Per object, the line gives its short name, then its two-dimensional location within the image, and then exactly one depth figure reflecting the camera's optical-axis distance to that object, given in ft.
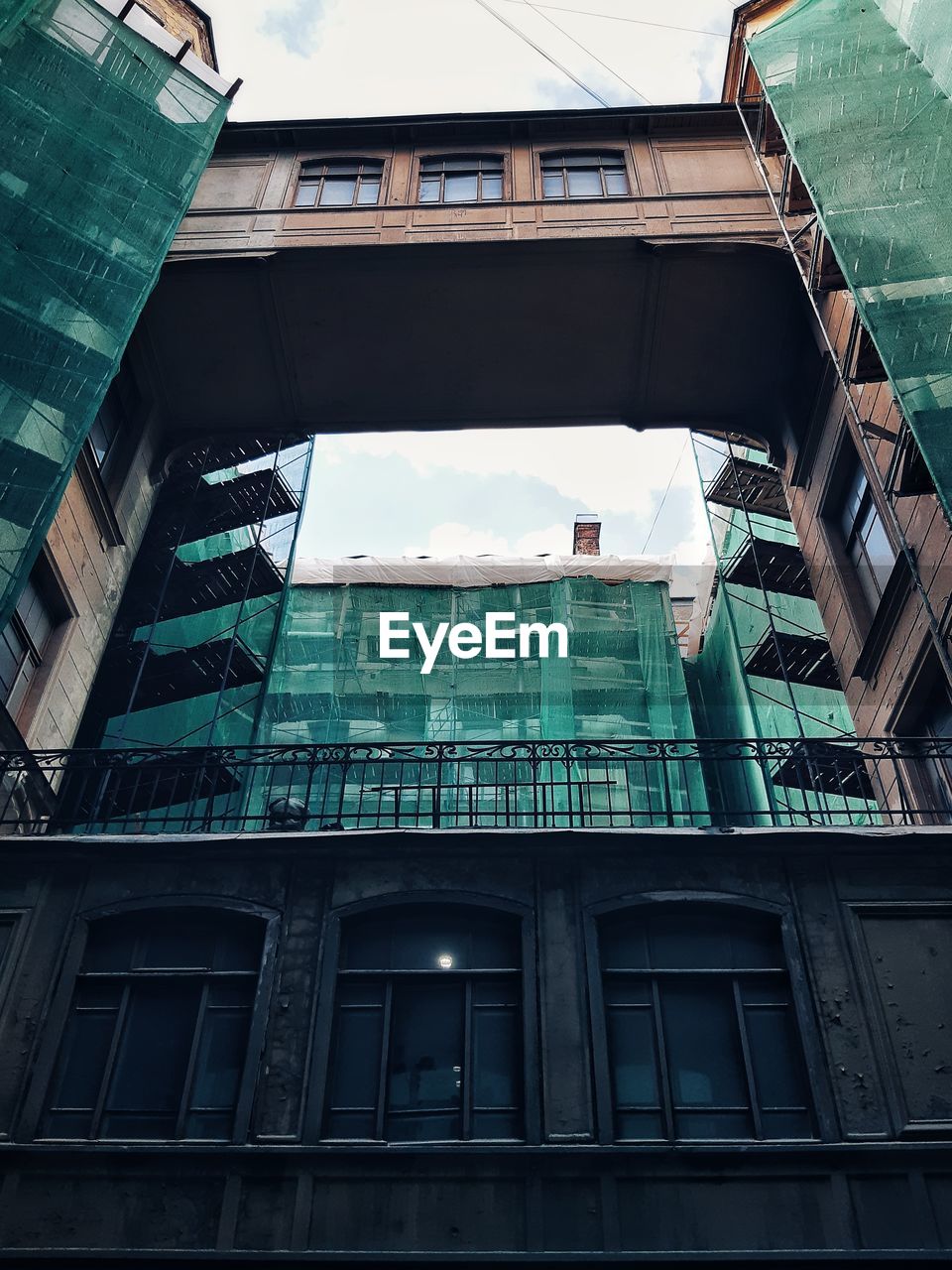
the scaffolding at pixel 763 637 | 56.85
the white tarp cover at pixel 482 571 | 80.02
